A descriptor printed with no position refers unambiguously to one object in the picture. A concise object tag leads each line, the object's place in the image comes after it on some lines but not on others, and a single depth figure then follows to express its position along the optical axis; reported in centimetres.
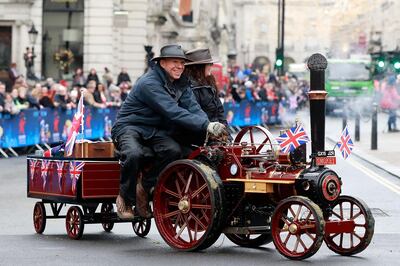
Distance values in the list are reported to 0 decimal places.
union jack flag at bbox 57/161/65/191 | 1299
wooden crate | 1316
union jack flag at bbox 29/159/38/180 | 1358
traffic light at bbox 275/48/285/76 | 6544
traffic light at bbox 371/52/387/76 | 4306
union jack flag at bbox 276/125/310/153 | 1145
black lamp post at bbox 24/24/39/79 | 4597
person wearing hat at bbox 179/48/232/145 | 1268
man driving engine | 1202
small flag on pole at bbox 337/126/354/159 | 1152
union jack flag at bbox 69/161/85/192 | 1270
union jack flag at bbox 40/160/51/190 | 1330
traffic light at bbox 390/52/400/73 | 3771
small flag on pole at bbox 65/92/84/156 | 1323
